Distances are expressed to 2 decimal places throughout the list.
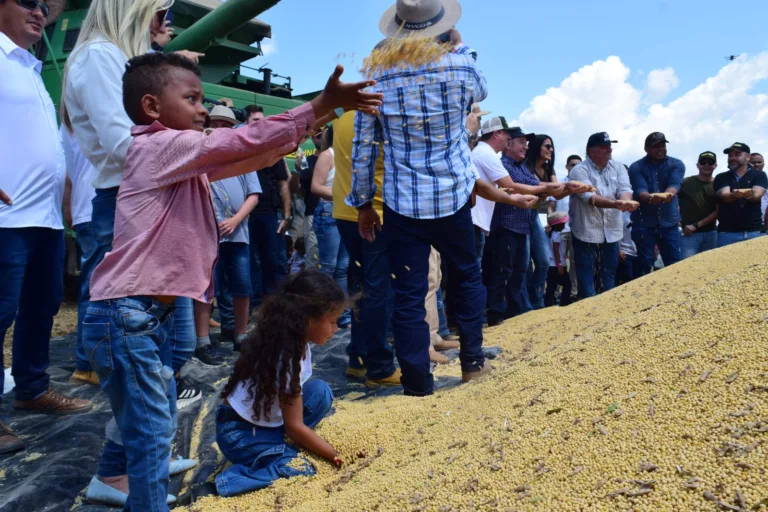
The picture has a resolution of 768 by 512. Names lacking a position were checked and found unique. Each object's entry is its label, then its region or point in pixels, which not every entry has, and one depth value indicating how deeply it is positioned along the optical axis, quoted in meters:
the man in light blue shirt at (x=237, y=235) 4.05
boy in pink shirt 1.71
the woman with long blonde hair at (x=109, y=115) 2.10
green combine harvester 5.30
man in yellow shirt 3.49
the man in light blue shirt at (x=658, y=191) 6.38
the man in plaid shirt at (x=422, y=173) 2.92
